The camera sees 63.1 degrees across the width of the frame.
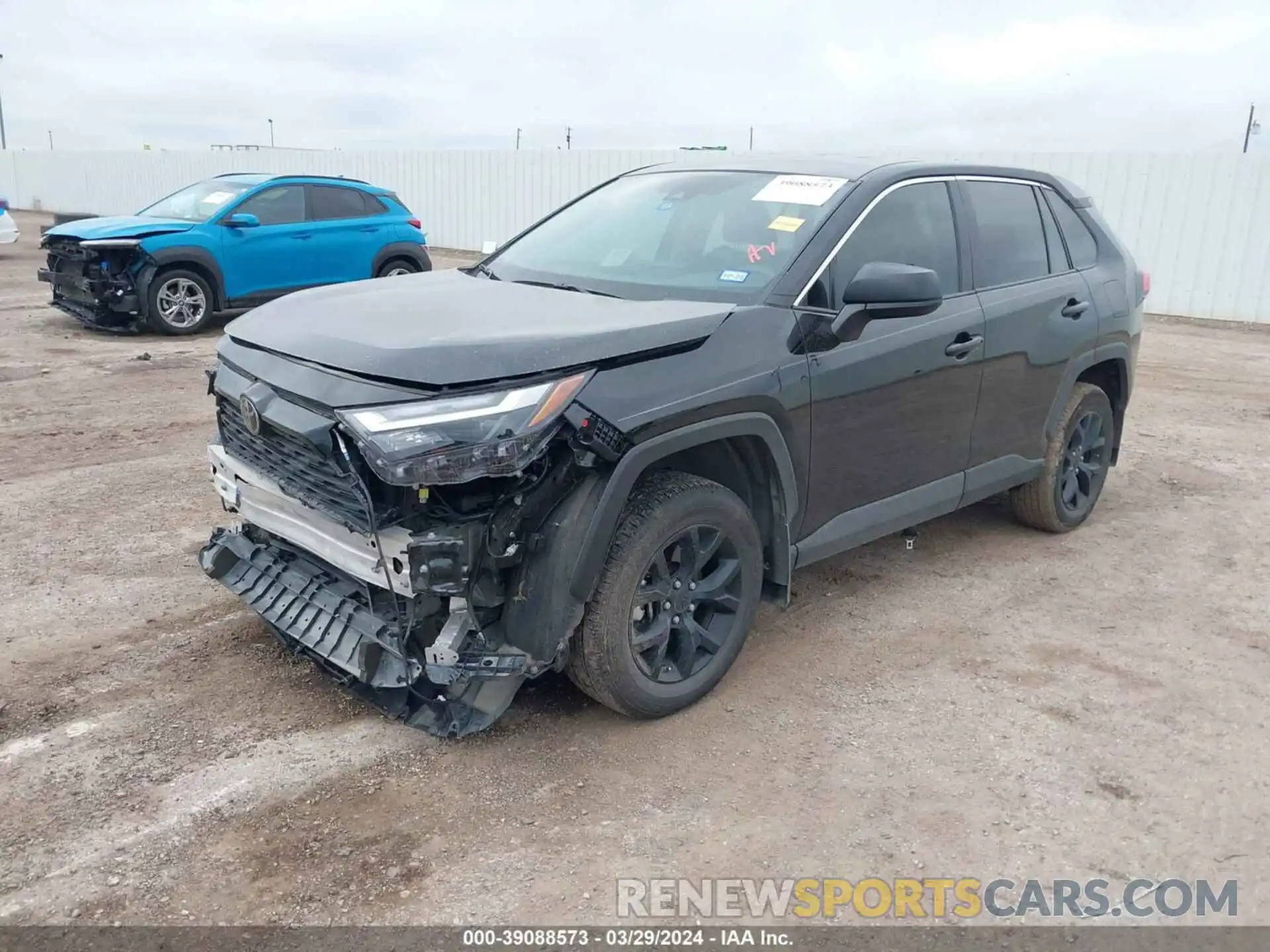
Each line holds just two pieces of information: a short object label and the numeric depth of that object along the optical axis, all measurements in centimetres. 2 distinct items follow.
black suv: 294
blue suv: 1016
